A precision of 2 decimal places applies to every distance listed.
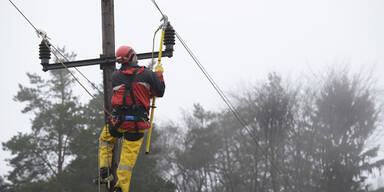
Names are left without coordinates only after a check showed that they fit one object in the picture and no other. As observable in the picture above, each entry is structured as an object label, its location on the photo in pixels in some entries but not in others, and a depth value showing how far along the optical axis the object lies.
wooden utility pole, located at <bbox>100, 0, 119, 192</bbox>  11.47
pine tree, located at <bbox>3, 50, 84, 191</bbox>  51.62
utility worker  9.74
